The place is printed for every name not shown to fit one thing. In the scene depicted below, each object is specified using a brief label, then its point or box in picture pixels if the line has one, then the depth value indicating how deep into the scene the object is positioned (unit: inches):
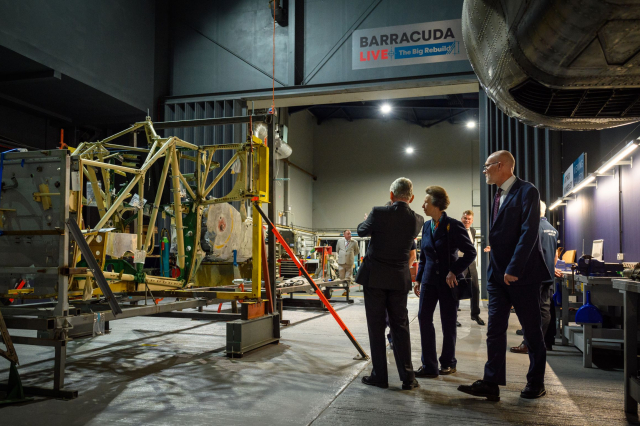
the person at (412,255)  179.8
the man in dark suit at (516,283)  129.1
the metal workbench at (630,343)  119.6
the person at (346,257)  506.0
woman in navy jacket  155.6
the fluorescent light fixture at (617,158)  183.2
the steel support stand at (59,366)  132.0
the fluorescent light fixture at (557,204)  331.3
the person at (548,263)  188.1
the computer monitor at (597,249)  235.0
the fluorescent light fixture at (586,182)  251.8
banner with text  402.3
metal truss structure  141.1
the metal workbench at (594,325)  165.6
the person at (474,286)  282.3
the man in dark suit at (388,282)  141.6
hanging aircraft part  88.4
